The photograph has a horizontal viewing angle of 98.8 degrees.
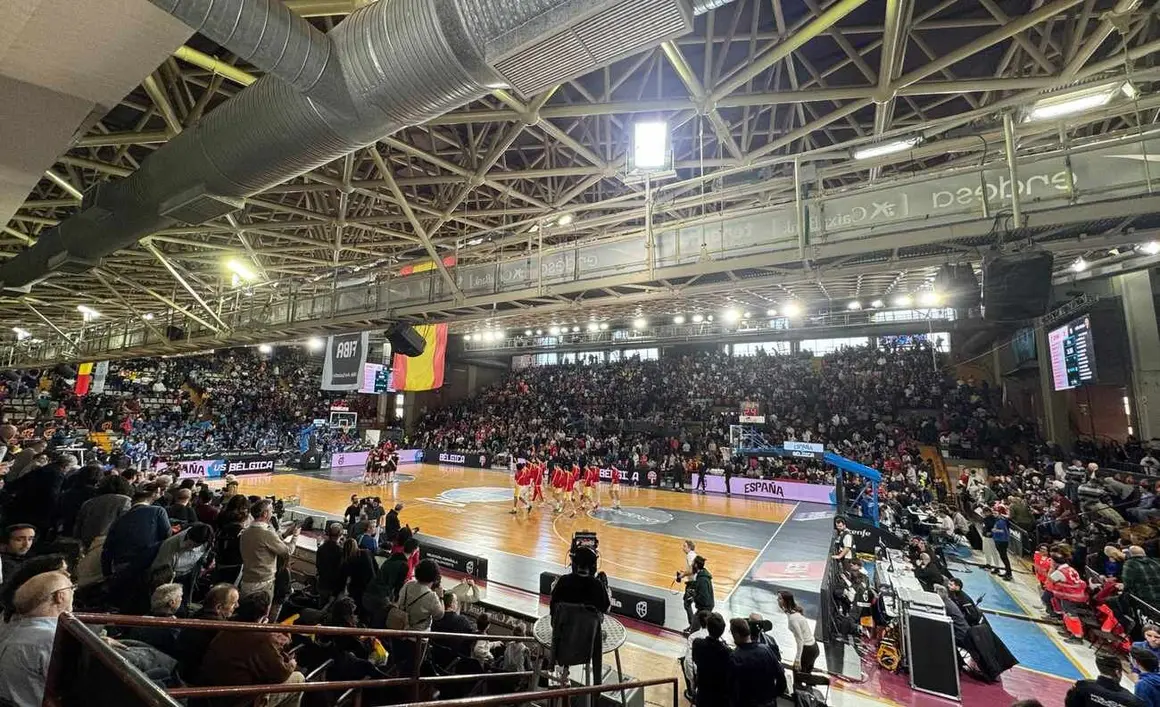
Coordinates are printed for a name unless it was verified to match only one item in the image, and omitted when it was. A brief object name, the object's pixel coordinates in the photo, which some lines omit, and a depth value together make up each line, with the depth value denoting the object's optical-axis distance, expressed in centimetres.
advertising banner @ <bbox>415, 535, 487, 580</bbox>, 1014
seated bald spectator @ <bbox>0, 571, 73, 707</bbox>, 219
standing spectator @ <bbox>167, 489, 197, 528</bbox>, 711
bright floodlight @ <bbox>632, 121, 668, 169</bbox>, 709
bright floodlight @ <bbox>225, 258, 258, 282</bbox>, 1293
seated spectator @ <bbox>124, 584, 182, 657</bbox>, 364
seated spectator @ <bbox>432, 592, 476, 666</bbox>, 536
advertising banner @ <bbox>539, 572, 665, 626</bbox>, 826
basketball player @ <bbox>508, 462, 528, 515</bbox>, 1695
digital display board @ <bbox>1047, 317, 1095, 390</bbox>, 1472
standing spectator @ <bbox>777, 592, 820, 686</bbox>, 579
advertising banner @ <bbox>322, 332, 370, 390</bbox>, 1374
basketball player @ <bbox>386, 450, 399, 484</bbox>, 2139
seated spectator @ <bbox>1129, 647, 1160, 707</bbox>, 495
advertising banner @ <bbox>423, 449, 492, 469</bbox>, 2936
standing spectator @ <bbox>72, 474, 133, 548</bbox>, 580
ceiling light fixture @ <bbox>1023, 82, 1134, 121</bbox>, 598
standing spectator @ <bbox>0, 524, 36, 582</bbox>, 450
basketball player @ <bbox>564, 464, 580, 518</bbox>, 1681
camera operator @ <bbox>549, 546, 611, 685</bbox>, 429
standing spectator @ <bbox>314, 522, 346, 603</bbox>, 619
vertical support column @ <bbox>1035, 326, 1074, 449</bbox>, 1933
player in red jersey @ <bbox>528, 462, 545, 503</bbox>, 1705
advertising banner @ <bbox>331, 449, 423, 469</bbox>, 2767
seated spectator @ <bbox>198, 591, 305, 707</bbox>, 307
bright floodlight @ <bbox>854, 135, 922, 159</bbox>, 678
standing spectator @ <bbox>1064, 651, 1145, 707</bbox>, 462
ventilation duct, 272
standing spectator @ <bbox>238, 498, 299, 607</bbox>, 563
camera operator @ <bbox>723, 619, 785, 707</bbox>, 450
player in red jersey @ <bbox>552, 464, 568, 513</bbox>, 1688
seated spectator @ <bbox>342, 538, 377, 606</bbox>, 597
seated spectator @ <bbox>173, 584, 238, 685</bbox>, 344
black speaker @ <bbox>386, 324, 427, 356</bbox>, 1080
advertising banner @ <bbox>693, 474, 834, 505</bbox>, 2014
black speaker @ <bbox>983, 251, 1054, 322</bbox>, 566
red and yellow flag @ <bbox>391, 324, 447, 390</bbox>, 1570
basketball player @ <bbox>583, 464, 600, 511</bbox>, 1772
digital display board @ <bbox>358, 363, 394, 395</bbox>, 2056
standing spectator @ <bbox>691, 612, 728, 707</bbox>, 460
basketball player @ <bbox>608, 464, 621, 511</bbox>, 1837
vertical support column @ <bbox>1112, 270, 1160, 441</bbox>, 1500
